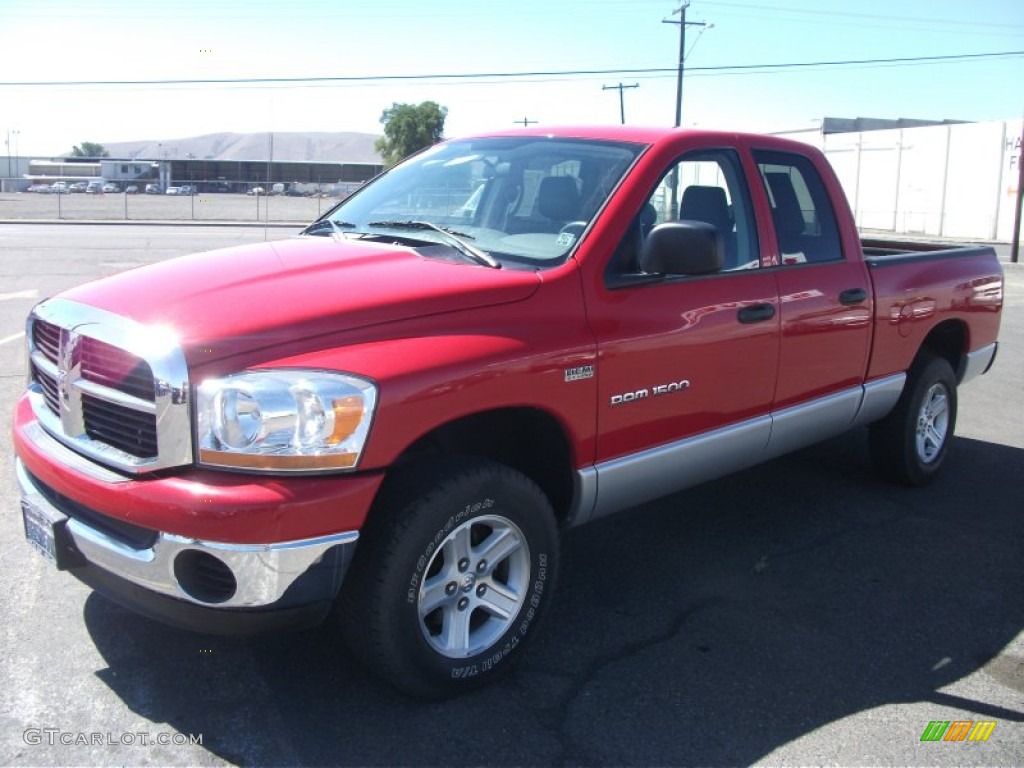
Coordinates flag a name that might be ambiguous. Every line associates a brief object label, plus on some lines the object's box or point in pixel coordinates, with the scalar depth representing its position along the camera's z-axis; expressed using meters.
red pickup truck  2.75
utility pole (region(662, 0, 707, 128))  43.12
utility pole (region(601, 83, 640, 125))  56.88
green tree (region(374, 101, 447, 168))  87.31
